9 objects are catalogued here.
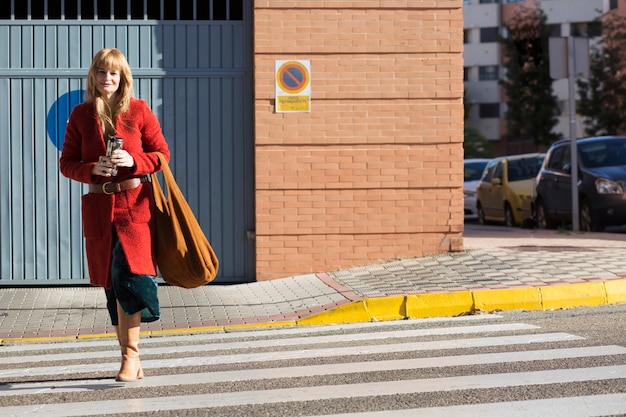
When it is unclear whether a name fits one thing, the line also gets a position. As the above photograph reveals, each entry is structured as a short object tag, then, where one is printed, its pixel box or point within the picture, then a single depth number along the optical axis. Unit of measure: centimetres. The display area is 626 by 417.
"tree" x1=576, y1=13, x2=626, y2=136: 4978
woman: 689
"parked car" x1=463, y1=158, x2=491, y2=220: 3162
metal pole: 1884
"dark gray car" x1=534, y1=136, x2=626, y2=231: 2036
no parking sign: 1318
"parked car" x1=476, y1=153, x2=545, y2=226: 2578
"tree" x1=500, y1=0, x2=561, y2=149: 6328
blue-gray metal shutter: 1323
